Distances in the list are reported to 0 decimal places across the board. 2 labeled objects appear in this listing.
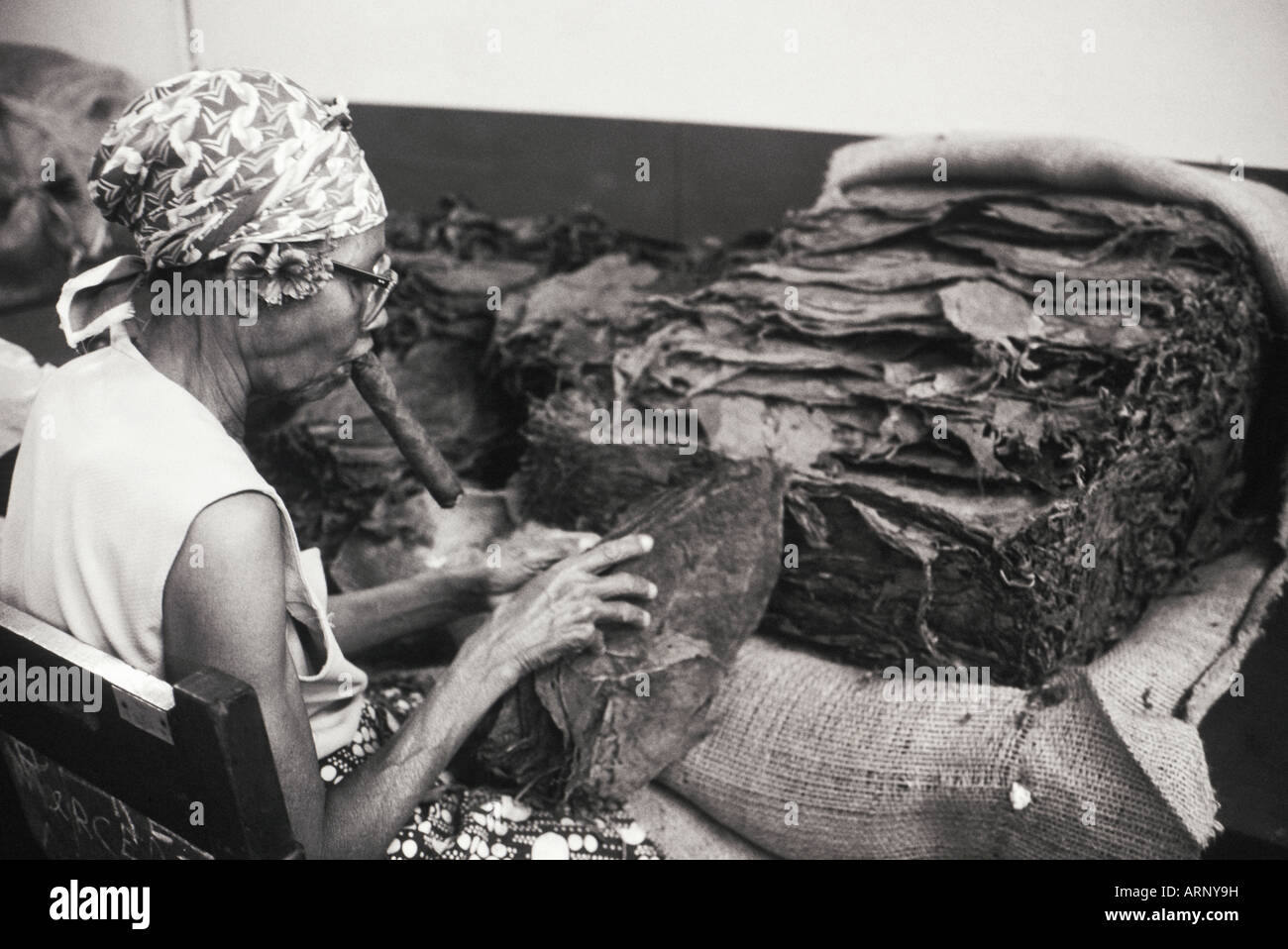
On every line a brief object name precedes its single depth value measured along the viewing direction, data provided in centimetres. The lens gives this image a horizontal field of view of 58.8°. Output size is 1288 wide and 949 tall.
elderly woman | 125
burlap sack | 149
